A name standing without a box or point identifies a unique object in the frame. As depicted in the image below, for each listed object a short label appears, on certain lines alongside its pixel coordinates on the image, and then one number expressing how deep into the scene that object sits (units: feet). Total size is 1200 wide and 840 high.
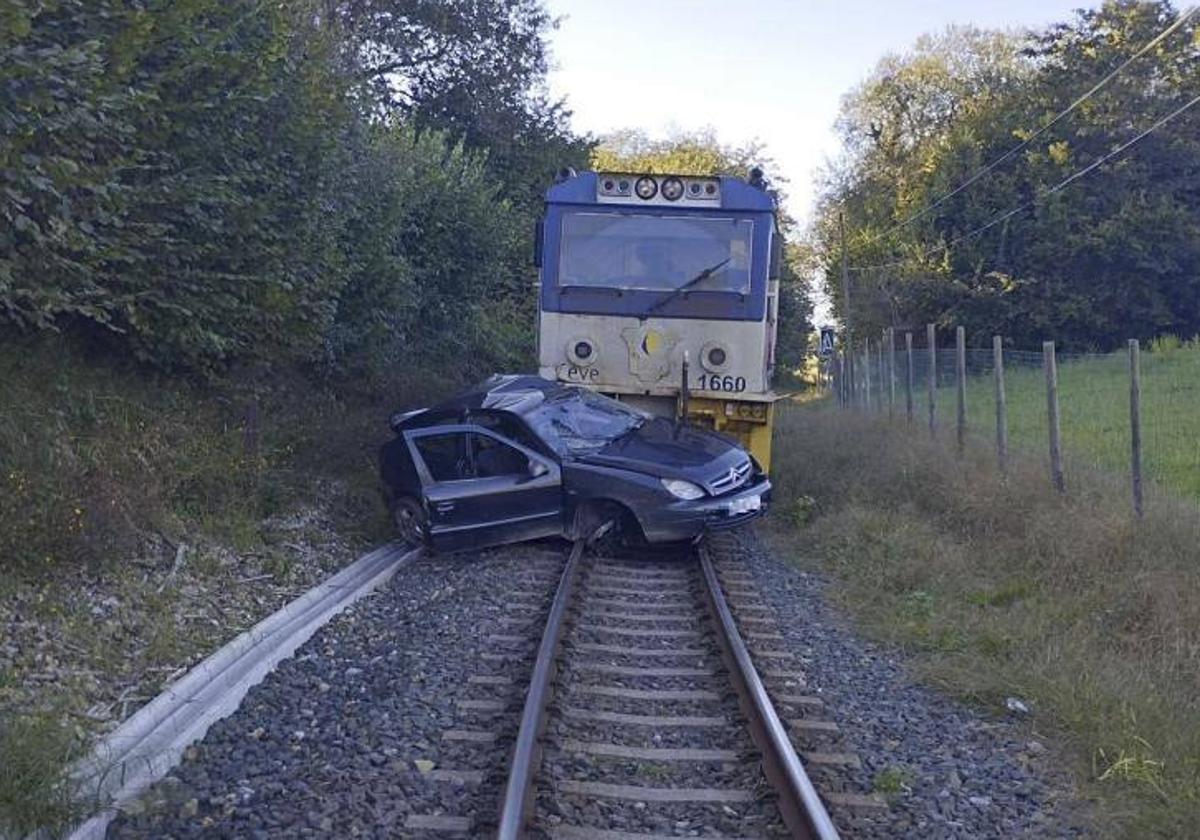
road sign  89.99
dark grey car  36.55
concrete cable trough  17.80
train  44.78
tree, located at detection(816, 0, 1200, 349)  131.34
